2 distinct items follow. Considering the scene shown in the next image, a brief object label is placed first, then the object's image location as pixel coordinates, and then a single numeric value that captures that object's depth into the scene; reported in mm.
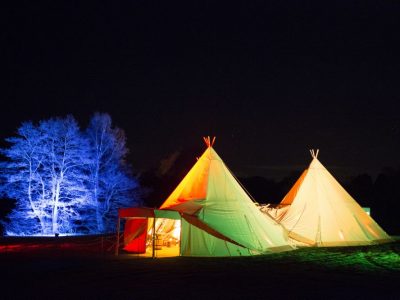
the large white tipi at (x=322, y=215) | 21250
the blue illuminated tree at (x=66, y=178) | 27688
